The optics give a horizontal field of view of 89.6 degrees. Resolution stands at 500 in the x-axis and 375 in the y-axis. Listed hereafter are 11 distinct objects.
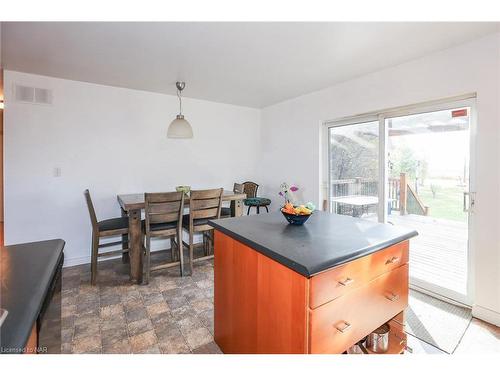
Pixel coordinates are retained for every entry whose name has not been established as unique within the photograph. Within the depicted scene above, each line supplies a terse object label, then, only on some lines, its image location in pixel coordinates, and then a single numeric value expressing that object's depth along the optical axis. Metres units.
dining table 2.66
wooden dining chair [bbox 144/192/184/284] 2.64
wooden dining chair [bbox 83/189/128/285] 2.63
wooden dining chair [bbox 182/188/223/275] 2.90
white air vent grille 2.84
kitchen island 1.04
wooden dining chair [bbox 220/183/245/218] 3.46
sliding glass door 2.36
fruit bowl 1.55
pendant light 2.93
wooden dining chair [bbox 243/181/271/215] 4.15
